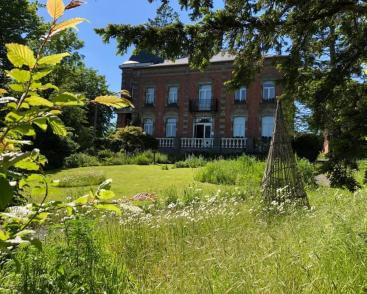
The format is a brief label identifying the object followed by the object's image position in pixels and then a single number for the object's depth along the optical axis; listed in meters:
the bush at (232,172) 14.37
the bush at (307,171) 12.66
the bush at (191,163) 22.20
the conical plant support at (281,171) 8.37
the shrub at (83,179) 14.79
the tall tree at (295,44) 5.66
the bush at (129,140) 30.06
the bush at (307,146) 25.81
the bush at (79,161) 24.81
